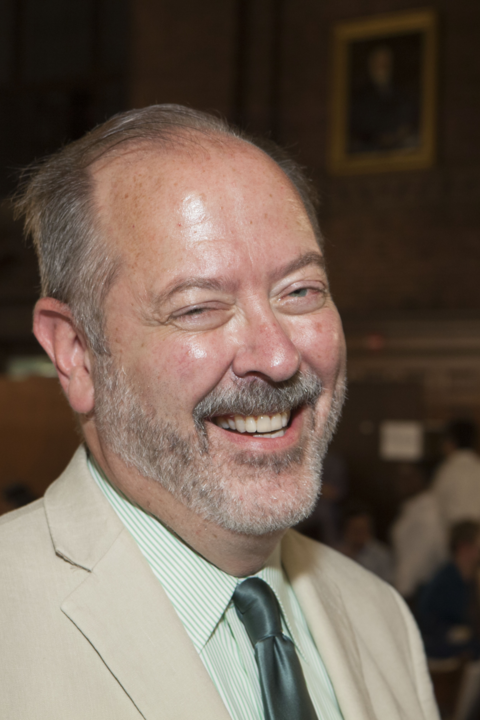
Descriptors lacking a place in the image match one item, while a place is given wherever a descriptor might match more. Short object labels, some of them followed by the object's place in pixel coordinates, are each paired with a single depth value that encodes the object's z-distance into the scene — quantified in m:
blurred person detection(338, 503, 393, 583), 4.80
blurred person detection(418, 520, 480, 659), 3.76
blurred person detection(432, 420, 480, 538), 4.89
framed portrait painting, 5.97
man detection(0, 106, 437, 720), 1.05
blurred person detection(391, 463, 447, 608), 4.66
